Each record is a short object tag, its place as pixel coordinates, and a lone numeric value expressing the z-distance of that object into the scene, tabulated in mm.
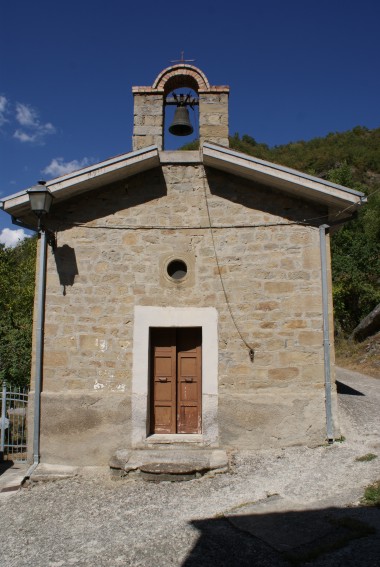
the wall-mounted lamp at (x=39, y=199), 6305
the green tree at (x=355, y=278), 21462
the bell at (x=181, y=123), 7449
